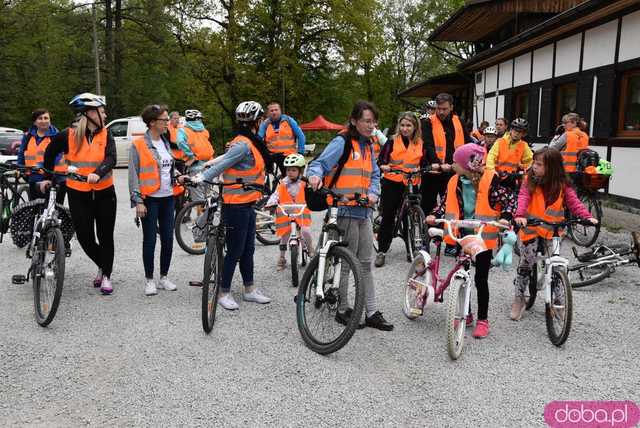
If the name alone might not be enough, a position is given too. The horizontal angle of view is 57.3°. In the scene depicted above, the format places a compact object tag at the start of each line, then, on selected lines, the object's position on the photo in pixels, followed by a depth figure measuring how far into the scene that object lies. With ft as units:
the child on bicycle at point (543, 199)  15.21
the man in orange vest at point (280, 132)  29.94
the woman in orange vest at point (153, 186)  18.61
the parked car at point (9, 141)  53.31
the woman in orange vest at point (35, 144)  24.75
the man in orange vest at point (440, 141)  24.07
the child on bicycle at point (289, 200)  21.65
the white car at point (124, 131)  76.74
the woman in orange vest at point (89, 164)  17.99
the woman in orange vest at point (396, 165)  23.16
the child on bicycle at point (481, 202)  14.65
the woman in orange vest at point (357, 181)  14.69
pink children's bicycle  13.37
